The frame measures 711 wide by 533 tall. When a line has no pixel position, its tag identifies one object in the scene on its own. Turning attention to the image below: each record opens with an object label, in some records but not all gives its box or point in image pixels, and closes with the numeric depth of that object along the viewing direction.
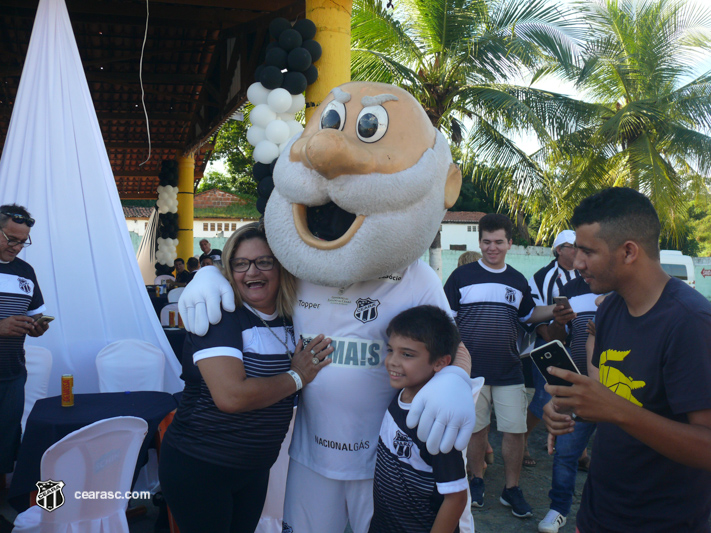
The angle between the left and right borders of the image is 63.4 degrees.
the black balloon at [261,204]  4.52
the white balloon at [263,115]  5.22
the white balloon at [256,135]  5.38
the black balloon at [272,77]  4.99
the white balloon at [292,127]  5.28
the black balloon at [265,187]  4.75
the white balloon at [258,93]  5.27
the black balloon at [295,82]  4.93
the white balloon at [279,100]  5.02
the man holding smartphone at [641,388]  1.52
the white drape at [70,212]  4.48
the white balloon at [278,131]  5.17
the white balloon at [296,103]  5.14
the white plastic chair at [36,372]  4.18
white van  15.01
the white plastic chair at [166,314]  6.61
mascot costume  1.99
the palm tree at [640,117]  11.93
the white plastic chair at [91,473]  2.65
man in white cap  4.24
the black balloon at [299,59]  4.79
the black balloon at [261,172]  5.13
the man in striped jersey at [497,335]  3.84
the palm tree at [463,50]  8.94
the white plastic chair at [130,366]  4.37
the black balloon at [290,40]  4.81
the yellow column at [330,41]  4.97
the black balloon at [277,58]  4.89
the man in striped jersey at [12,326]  3.48
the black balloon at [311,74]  4.98
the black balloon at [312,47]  4.87
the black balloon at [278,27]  5.03
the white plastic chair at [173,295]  7.79
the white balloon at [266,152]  5.18
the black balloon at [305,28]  4.88
